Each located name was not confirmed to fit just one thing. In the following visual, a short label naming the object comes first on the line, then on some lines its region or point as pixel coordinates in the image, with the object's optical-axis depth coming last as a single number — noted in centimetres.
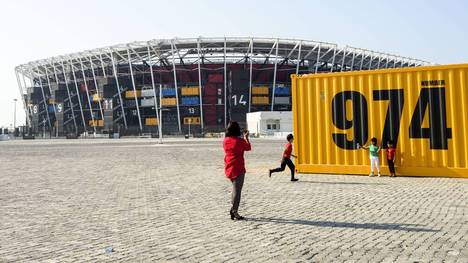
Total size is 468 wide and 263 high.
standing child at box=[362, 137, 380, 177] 1139
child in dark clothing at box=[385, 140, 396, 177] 1134
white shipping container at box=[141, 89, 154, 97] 7457
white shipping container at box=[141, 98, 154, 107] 7506
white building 6419
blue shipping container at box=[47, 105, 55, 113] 8972
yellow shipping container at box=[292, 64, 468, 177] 1112
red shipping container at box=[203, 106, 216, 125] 7438
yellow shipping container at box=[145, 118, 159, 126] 7604
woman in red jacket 621
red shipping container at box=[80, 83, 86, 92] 8369
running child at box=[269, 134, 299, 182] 1100
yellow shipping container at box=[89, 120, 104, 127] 8200
